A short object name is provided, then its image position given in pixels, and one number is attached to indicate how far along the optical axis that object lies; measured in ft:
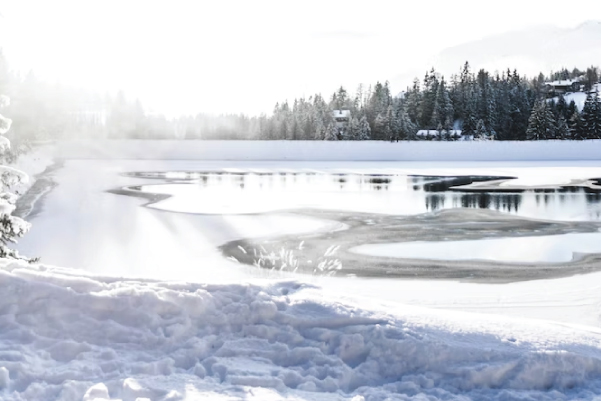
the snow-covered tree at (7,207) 24.82
